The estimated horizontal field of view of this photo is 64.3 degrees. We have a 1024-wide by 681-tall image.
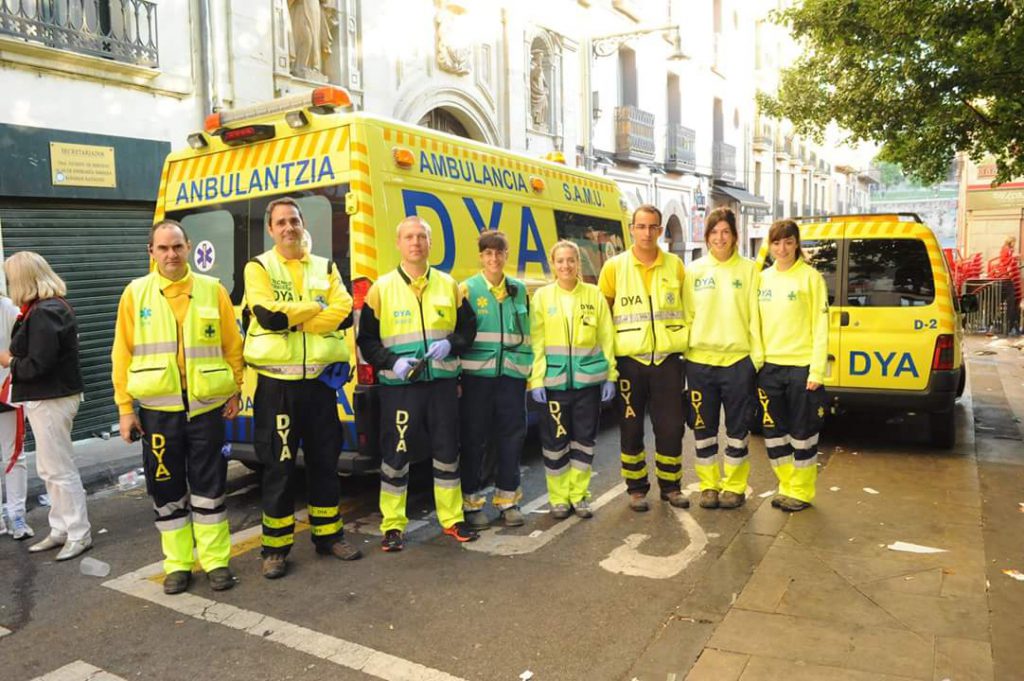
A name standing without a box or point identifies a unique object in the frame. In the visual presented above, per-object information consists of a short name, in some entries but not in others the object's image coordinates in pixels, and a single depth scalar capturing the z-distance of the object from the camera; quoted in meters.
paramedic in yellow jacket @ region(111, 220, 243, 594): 4.16
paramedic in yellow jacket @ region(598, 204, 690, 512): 5.29
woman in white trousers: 4.75
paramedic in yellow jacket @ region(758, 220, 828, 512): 5.32
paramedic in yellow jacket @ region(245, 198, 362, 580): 4.30
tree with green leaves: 7.59
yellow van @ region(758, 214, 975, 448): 6.77
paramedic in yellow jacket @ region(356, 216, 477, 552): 4.65
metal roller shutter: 8.17
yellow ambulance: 4.97
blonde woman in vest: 5.16
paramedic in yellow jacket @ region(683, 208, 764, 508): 5.36
